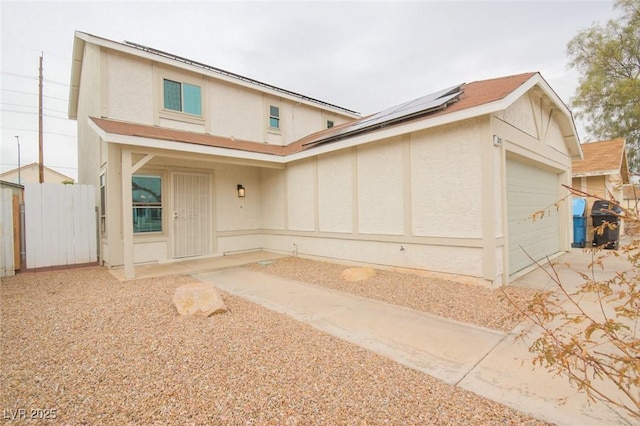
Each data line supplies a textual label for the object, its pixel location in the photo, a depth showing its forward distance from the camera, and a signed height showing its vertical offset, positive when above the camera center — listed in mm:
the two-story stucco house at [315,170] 5387 +1081
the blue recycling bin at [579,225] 10070 -683
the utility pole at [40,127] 15672 +5054
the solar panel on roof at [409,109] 5871 +2336
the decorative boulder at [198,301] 4082 -1316
